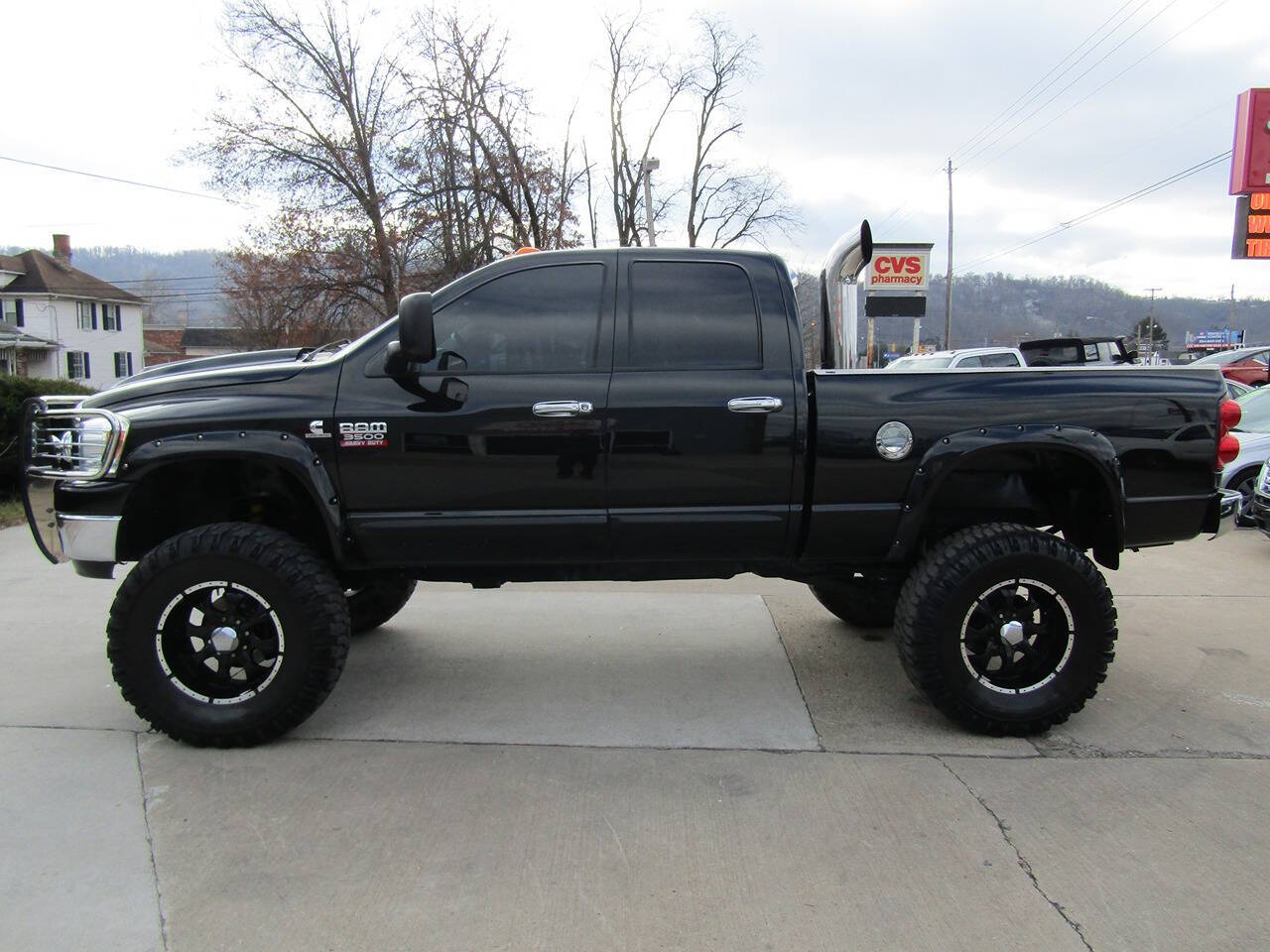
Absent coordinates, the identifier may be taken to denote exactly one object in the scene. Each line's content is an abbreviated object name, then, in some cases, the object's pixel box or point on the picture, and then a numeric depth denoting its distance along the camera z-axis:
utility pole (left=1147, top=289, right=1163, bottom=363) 65.88
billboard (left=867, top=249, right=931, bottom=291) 24.92
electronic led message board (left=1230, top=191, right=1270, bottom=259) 16.39
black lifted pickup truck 3.71
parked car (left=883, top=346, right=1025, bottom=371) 14.91
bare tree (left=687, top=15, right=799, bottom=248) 38.00
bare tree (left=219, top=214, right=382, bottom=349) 28.11
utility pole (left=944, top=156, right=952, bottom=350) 42.50
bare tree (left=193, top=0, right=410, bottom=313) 27.95
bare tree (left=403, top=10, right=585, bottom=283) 27.17
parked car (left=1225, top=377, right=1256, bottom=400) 11.84
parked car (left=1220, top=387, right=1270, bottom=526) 9.02
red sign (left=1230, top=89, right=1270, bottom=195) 17.03
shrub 9.51
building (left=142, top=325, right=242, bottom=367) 78.62
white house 55.34
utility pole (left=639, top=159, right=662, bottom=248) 27.54
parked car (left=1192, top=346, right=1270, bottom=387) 19.23
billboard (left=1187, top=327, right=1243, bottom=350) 80.41
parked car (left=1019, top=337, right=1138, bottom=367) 16.03
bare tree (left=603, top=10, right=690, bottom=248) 35.50
